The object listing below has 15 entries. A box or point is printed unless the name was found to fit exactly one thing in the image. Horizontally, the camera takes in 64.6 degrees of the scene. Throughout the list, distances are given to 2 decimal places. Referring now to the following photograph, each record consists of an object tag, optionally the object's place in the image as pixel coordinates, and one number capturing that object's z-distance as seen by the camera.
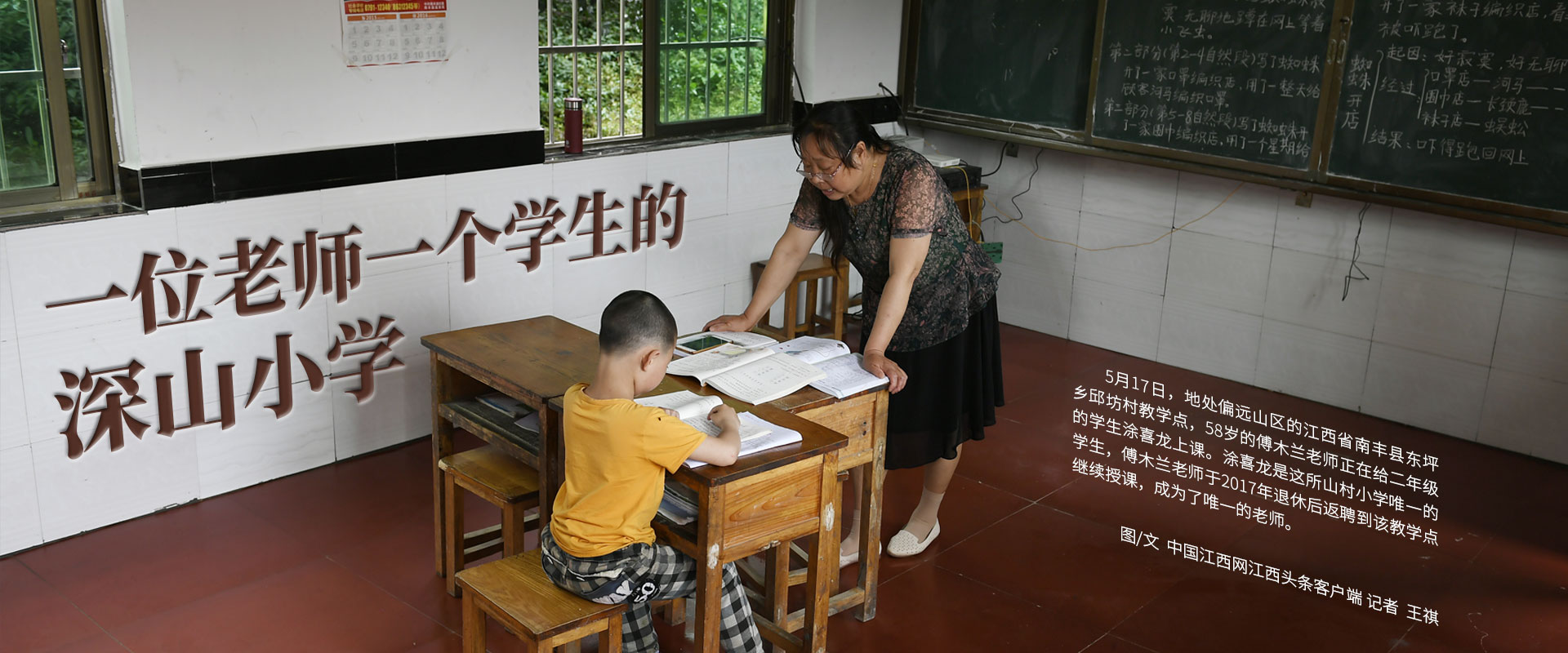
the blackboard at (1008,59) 5.48
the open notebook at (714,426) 2.64
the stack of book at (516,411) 3.21
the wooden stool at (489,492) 3.11
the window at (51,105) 3.42
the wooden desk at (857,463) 3.02
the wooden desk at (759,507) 2.54
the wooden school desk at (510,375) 3.00
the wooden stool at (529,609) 2.47
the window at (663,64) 4.76
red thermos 4.70
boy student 2.46
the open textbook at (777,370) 2.98
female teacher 3.18
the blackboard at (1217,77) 4.84
